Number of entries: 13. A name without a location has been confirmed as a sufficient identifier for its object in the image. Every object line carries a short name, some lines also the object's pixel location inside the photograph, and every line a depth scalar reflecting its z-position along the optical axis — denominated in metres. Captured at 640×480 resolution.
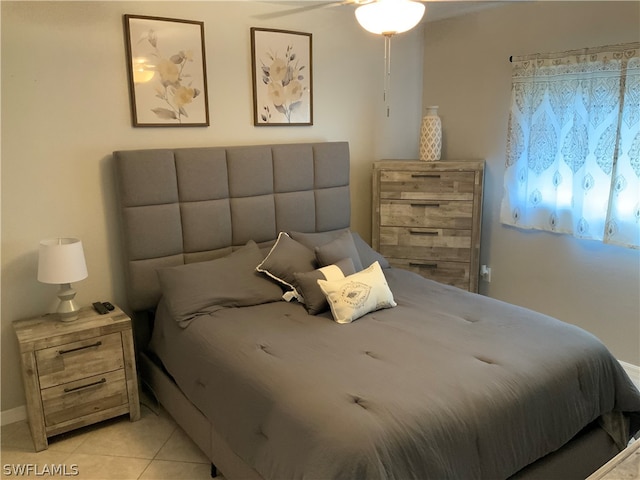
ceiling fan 2.11
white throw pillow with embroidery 2.62
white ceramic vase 3.88
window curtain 3.03
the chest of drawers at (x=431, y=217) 3.71
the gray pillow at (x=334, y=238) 3.31
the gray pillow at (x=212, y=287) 2.74
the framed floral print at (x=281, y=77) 3.41
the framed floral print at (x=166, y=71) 2.94
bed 1.80
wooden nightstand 2.55
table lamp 2.59
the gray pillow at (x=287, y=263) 3.01
